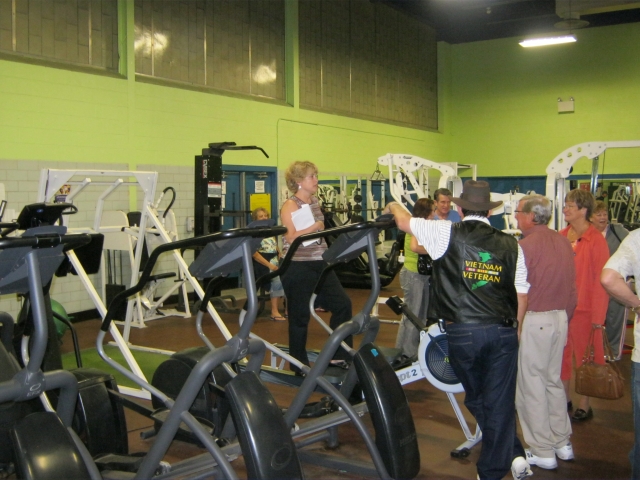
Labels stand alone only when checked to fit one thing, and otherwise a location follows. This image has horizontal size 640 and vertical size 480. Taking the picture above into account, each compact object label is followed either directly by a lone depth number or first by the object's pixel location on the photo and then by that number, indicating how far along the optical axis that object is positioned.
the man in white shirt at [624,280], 2.69
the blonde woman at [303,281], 4.43
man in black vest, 3.05
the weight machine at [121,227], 4.73
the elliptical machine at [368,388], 3.05
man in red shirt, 3.55
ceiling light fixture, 12.63
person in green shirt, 5.50
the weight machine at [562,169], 8.36
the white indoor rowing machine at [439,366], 3.89
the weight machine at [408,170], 10.86
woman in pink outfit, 4.25
